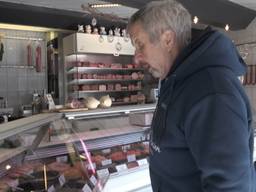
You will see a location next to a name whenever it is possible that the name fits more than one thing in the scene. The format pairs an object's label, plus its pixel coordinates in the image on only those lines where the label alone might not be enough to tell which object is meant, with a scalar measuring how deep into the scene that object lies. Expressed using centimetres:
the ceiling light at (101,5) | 506
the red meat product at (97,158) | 266
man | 95
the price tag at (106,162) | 264
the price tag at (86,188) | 204
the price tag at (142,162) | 279
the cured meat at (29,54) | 766
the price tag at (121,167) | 259
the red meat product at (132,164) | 272
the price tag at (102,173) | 232
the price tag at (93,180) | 215
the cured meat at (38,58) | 769
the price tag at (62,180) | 212
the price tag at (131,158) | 284
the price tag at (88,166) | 236
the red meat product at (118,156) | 282
